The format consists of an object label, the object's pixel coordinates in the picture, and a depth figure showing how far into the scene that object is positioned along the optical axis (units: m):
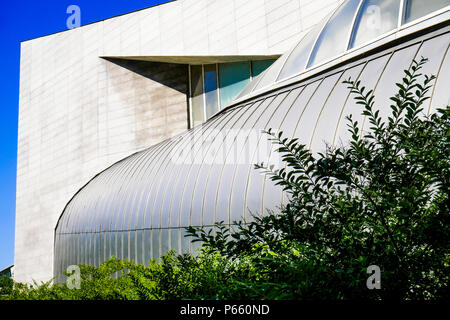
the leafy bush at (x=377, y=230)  3.10
